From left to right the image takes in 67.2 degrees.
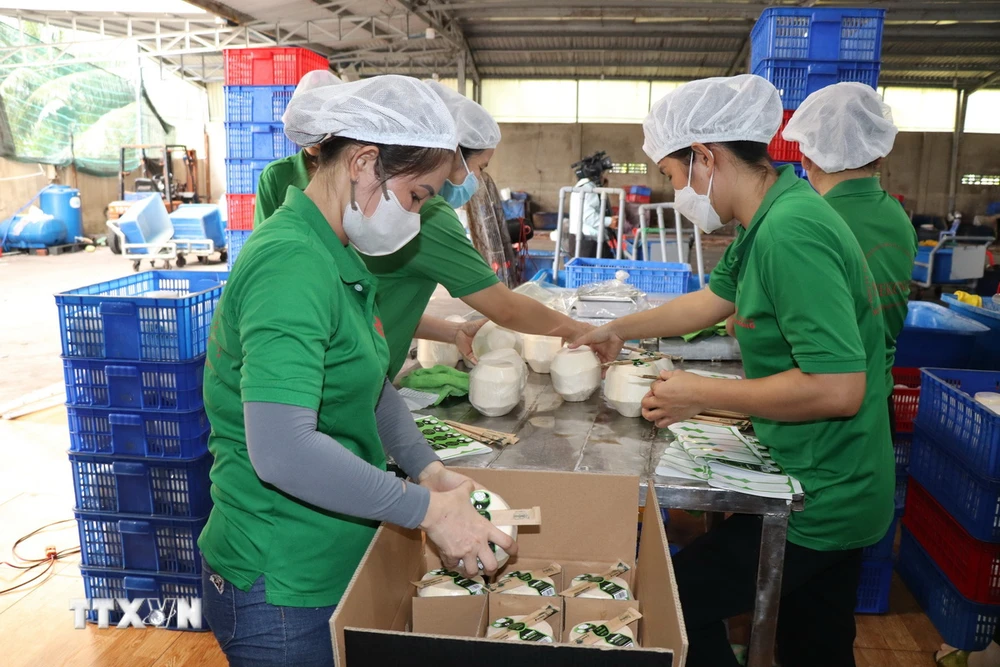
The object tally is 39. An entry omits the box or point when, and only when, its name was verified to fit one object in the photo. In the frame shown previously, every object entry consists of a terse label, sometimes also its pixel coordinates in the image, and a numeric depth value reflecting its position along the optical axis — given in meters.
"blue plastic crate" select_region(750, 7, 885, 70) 3.80
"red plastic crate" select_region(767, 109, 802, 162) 4.04
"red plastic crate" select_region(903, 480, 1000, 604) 2.47
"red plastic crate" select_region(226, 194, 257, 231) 6.14
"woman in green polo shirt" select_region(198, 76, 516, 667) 1.00
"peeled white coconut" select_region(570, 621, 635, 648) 1.32
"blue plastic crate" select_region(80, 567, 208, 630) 2.72
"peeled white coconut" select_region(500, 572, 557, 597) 1.43
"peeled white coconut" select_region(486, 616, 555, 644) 1.33
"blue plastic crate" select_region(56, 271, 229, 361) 2.51
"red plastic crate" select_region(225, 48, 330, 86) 5.66
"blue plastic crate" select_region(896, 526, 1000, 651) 2.52
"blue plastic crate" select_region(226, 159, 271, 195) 6.03
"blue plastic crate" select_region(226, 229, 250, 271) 6.42
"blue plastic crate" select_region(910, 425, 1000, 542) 2.40
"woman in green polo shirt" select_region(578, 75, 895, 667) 1.38
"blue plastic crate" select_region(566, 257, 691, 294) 4.23
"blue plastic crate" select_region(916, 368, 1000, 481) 2.38
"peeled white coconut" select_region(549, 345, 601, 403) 2.16
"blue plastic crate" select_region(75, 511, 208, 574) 2.66
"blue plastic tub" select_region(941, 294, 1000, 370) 3.58
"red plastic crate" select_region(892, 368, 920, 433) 3.07
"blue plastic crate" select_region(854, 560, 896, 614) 2.84
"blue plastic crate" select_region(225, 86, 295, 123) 5.78
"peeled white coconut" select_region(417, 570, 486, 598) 1.41
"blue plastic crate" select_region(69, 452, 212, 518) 2.62
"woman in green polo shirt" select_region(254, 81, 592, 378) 2.00
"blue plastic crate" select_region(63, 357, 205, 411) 2.54
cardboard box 0.95
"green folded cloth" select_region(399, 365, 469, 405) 2.19
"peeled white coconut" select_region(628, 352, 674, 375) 2.24
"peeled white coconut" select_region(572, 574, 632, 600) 1.42
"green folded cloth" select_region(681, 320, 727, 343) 2.82
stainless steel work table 1.55
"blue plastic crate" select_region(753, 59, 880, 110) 3.85
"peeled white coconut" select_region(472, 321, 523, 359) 2.58
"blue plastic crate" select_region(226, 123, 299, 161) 5.90
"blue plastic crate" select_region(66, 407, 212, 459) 2.59
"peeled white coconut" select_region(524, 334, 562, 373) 2.49
